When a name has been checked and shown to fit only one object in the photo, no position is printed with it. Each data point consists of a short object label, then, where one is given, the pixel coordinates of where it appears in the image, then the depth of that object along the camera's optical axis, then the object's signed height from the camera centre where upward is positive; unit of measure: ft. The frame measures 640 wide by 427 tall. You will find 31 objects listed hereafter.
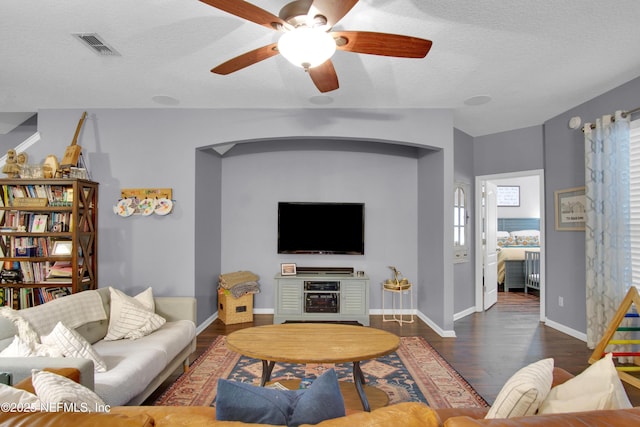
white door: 17.62 -0.98
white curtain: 11.08 +0.20
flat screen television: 16.02 -0.08
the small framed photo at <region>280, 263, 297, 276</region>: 15.40 -1.95
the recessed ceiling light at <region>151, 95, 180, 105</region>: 12.30 +4.43
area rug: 8.52 -4.15
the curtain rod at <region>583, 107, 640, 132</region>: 10.46 +3.51
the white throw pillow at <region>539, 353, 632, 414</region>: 3.86 -1.84
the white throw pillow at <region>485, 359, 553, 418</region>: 3.99 -1.93
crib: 21.75 -2.59
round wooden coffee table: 7.35 -2.71
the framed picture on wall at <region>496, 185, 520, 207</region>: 29.27 +2.45
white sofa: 5.75 -2.85
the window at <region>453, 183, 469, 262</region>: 16.19 +0.15
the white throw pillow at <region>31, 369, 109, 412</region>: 3.93 -1.97
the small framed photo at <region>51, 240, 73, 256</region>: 11.98 -0.82
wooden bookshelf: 11.84 -0.56
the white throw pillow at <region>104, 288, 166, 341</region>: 8.88 -2.45
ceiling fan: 5.46 +3.32
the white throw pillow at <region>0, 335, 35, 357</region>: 6.13 -2.22
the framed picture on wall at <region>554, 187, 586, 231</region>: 13.34 +0.71
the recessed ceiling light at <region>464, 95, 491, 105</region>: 12.24 +4.47
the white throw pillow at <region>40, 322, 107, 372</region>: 6.54 -2.24
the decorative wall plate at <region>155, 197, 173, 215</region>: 13.14 +0.69
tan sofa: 3.08 -1.76
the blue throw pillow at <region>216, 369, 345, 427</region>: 3.54 -1.84
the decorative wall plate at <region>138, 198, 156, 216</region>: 13.17 +0.68
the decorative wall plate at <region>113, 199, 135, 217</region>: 13.08 +0.60
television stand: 14.92 -3.16
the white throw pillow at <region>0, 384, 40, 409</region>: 3.98 -1.99
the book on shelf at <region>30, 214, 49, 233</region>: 12.06 -0.01
